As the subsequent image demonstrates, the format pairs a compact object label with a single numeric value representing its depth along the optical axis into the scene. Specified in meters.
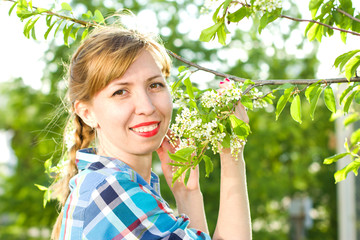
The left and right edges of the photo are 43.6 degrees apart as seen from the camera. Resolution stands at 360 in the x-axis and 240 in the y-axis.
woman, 1.35
